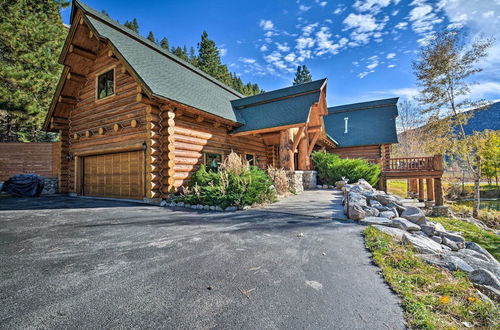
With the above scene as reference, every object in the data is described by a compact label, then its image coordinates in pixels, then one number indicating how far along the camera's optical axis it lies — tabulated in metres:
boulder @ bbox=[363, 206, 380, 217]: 4.89
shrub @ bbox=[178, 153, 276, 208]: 6.37
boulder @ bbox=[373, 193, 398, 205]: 5.93
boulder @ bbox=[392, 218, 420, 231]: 4.26
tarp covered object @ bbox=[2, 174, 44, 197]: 9.80
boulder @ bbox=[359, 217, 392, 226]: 4.31
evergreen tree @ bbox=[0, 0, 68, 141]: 13.34
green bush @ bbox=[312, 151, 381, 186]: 11.92
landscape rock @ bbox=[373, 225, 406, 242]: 3.58
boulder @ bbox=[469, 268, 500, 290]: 2.51
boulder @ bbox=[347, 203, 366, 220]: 4.66
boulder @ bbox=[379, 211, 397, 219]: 4.82
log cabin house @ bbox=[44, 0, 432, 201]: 7.59
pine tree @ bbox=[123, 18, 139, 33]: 37.05
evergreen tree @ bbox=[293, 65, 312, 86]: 40.19
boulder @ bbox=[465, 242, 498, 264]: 4.04
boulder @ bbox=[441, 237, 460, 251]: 4.29
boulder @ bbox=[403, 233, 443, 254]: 3.13
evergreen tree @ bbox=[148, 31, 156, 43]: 39.51
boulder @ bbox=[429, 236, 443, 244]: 4.31
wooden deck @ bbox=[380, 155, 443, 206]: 11.08
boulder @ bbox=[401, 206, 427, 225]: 4.91
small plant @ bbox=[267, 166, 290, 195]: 8.86
